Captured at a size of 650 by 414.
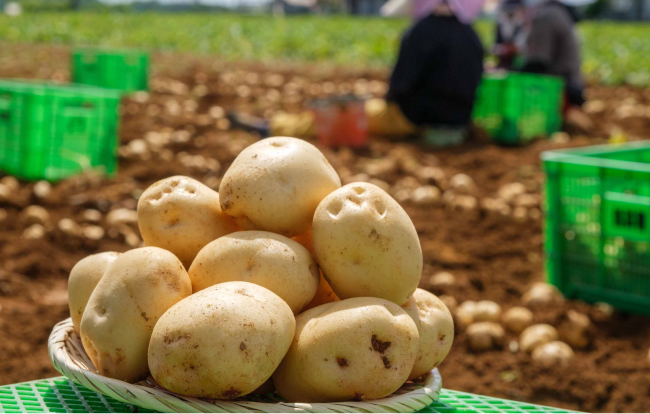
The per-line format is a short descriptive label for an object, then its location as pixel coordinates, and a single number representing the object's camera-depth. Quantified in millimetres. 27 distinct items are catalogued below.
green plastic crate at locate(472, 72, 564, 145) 6598
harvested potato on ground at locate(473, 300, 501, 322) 3049
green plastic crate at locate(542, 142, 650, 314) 3076
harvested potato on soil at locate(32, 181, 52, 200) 4320
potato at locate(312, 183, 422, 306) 1488
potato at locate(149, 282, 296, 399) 1278
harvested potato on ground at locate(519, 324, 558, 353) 2852
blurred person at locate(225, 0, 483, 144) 6273
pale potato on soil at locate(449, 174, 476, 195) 4770
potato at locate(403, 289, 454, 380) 1549
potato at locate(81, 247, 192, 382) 1407
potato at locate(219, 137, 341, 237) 1580
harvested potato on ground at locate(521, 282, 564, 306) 3217
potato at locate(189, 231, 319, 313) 1474
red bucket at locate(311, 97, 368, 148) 6074
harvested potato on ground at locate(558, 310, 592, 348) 2922
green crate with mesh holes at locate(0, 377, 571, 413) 1435
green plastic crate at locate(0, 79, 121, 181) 4520
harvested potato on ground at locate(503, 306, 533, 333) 3029
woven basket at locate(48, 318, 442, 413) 1268
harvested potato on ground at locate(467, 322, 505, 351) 2885
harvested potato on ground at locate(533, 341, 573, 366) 2695
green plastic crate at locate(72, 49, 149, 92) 7945
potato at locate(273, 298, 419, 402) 1365
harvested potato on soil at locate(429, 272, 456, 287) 3398
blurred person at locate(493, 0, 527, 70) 8539
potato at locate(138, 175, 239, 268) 1630
